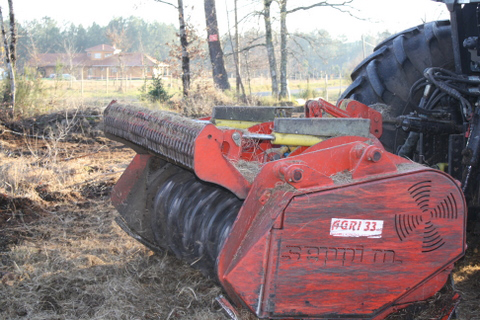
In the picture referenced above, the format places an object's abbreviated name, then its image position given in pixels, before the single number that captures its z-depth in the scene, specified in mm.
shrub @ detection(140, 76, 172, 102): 12586
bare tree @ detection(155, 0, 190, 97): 12828
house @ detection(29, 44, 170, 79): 51888
